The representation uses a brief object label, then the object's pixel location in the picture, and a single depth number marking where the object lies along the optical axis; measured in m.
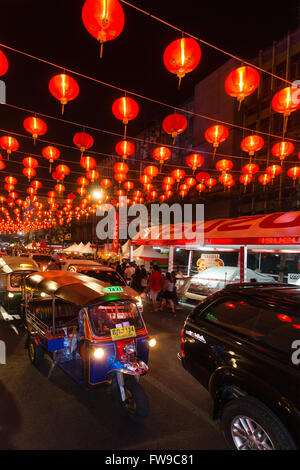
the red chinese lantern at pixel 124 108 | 7.88
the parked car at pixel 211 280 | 11.42
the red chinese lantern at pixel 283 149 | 10.85
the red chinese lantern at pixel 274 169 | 12.82
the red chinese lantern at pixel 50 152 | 11.16
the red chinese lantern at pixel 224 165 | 13.02
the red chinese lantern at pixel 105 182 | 16.28
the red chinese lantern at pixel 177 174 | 14.66
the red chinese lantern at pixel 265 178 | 14.81
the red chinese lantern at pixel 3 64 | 5.72
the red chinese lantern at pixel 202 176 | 16.41
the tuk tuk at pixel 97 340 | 3.78
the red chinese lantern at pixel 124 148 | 10.70
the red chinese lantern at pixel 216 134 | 9.80
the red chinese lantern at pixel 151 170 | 14.17
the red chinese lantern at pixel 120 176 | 13.54
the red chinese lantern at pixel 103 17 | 4.84
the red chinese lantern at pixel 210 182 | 16.12
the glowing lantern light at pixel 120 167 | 13.29
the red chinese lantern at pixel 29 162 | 12.33
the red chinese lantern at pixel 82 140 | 9.98
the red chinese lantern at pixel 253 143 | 10.33
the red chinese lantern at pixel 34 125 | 8.54
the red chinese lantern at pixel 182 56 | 5.64
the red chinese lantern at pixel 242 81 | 6.67
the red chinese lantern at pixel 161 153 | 11.84
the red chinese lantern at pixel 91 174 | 14.19
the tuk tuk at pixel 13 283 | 8.37
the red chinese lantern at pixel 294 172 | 12.77
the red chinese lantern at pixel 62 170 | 13.73
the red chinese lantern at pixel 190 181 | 16.45
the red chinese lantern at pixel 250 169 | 12.66
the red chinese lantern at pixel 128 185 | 17.83
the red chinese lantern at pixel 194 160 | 12.48
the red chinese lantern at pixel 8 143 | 9.90
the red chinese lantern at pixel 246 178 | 14.70
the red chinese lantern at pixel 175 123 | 8.70
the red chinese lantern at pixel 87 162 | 12.55
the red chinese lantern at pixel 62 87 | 6.78
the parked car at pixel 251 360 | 2.54
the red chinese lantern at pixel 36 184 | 16.42
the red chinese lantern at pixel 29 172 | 13.12
